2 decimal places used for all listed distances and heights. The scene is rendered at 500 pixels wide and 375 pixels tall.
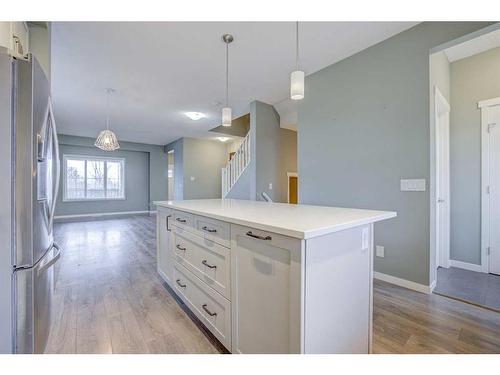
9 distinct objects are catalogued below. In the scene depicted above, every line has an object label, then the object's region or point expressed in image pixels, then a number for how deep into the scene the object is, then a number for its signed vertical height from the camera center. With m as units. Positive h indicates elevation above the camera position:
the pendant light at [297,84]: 1.90 +0.85
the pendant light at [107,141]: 4.09 +0.82
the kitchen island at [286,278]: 1.00 -0.48
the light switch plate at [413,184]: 2.26 +0.02
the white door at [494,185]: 2.65 +0.01
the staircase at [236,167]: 4.73 +0.42
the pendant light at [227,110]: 2.47 +0.87
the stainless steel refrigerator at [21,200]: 1.01 -0.07
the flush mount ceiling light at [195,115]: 4.84 +1.52
